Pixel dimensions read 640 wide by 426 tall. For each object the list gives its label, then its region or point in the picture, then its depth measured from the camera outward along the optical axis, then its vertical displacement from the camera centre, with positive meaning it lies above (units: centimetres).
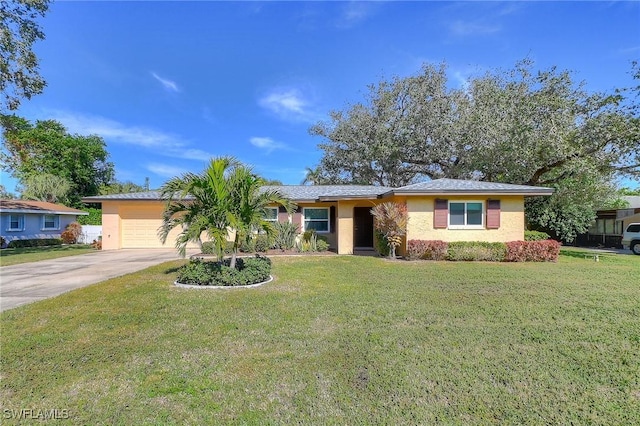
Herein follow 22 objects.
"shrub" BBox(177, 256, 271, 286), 697 -130
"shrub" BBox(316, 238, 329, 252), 1407 -118
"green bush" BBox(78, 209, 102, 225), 2406 -3
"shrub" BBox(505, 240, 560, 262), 1167 -119
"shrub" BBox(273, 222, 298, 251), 1403 -76
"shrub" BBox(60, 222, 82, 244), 2092 -104
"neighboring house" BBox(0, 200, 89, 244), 1822 -5
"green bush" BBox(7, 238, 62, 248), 1811 -155
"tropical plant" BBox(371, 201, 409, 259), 1189 -6
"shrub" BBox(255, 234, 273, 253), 1377 -117
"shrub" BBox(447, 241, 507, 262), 1176 -121
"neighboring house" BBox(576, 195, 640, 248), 2016 -42
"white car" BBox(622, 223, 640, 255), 1634 -87
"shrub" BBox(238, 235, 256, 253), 741 -53
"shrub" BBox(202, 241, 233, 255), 1365 -131
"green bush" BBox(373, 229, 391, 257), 1271 -104
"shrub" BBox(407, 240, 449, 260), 1183 -112
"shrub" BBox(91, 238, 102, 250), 1705 -151
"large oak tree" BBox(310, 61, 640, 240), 1404 +496
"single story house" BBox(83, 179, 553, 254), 1245 +35
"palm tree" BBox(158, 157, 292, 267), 705 +45
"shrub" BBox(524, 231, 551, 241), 1426 -69
